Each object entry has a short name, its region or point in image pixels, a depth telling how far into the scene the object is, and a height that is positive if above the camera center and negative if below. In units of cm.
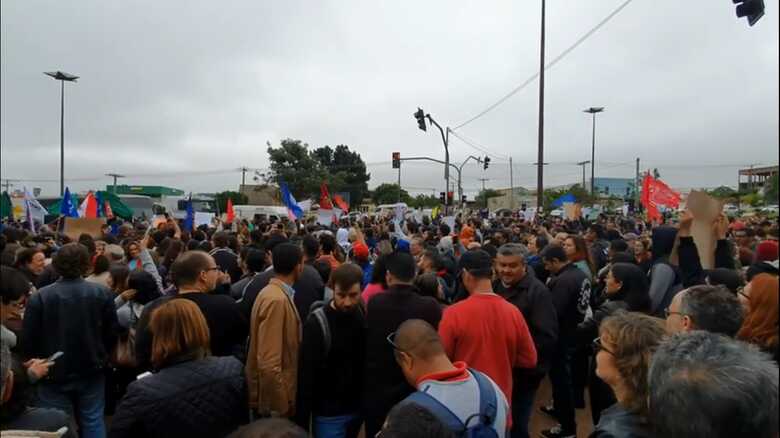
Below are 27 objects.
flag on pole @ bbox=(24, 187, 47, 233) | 1123 -12
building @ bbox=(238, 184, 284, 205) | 5425 +137
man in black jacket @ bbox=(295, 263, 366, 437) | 348 -105
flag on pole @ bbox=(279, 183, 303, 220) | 1462 +4
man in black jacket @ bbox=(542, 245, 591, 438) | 505 -116
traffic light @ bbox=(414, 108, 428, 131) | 1809 +310
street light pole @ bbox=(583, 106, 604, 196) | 3306 +461
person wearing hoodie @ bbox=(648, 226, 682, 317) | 526 -75
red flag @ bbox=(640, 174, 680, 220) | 1118 +30
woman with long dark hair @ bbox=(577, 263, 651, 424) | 451 -72
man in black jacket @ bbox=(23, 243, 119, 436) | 388 -97
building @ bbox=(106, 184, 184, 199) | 6188 +164
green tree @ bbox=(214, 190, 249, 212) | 5853 +84
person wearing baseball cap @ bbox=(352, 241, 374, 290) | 696 -68
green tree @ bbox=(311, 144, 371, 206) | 6744 +530
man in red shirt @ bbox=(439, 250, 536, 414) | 358 -85
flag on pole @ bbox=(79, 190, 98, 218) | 1427 -6
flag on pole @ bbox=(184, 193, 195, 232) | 1386 -40
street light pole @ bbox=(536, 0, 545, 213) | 1955 +141
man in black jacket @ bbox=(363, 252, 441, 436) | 348 -82
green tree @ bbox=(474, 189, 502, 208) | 7161 +222
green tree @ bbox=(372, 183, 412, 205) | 7544 +189
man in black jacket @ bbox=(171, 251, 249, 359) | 360 -63
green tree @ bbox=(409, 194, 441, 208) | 8487 +112
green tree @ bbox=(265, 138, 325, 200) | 5262 +409
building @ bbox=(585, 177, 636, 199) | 6582 +354
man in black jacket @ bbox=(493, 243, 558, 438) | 419 -87
